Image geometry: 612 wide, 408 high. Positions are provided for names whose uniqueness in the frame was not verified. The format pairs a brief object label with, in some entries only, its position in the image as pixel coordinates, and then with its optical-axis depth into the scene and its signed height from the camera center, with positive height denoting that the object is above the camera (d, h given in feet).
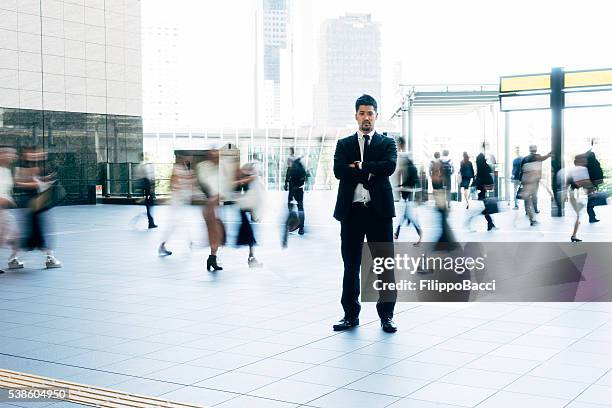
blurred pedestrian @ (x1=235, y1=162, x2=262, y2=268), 34.65 -1.75
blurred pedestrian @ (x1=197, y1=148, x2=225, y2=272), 33.68 -1.67
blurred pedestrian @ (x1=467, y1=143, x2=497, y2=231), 49.93 -1.73
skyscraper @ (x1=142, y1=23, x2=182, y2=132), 632.34 +70.15
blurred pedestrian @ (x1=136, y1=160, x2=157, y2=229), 58.44 -1.82
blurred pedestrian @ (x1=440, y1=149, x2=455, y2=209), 76.95 -0.41
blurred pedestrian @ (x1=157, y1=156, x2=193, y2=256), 38.96 -1.58
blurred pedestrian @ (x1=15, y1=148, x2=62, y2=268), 35.19 -1.89
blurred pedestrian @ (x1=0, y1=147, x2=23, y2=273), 34.73 -1.92
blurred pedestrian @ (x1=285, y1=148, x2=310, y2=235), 51.42 -1.32
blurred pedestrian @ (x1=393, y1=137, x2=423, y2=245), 42.14 -1.20
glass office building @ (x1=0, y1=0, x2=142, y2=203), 84.58 +9.11
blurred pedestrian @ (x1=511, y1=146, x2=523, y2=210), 62.70 -0.87
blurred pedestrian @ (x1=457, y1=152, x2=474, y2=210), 66.85 -0.96
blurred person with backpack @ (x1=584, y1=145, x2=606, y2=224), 47.93 -0.62
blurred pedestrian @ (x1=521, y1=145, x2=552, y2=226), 52.70 -1.09
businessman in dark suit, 20.45 -1.17
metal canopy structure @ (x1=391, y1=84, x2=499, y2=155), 82.33 +7.13
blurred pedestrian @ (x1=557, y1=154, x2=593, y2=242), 42.63 -1.26
